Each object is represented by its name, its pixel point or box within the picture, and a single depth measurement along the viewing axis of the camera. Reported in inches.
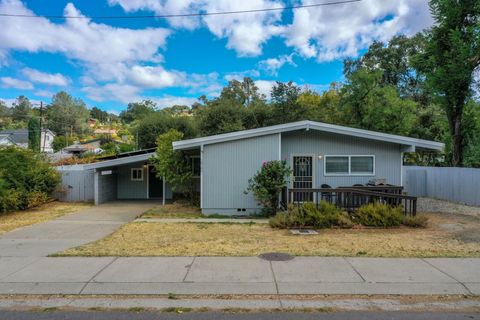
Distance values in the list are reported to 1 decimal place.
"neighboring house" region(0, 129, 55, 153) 2009.1
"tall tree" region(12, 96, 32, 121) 3510.8
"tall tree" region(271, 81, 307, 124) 1239.4
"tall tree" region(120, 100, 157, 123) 3121.8
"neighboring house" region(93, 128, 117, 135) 3927.9
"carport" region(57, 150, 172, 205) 639.8
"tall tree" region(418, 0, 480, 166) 665.6
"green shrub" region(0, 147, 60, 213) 525.3
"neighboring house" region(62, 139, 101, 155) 1821.9
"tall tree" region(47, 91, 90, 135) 2982.3
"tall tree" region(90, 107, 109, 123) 5238.2
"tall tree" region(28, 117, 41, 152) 1885.1
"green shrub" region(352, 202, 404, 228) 382.8
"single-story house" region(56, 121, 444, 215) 476.4
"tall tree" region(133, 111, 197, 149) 1507.1
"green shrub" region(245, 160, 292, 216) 445.7
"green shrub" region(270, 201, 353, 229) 380.8
